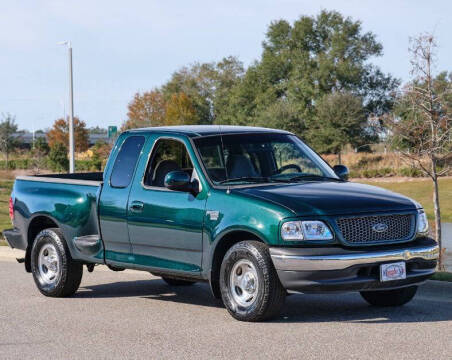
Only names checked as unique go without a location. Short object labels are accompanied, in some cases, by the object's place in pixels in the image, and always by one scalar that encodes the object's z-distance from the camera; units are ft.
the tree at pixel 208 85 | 388.16
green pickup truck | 27.09
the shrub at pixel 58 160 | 235.81
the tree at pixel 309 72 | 279.49
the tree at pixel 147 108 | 319.88
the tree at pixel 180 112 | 302.04
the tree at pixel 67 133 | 377.50
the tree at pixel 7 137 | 248.11
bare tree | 79.25
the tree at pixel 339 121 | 255.09
